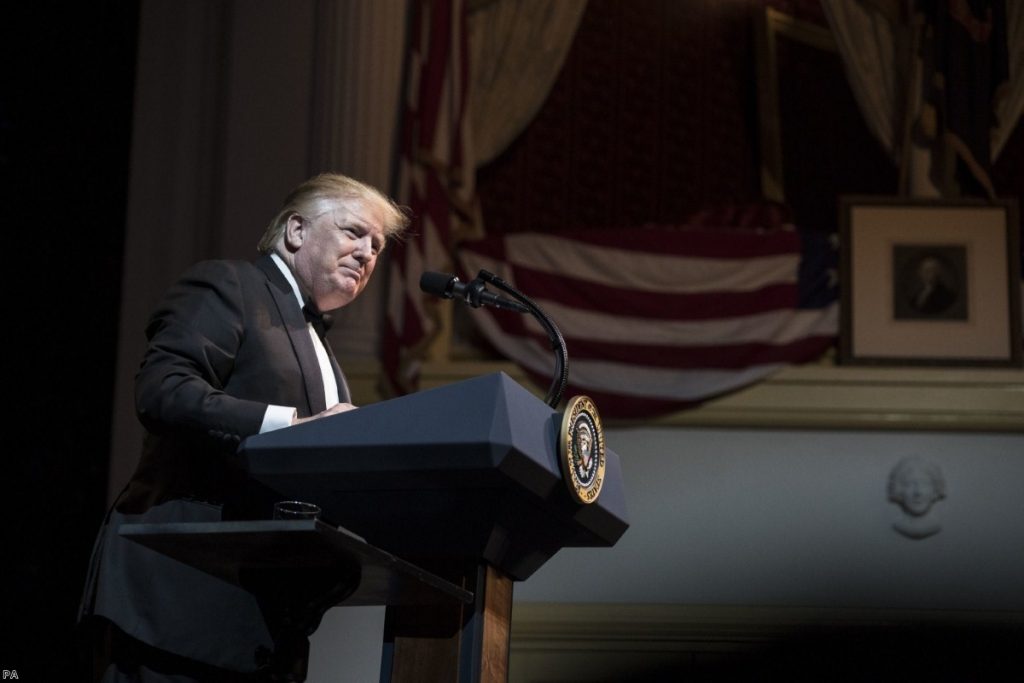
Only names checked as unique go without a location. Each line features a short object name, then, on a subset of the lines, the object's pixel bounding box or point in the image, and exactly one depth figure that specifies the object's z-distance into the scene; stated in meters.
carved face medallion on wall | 9.76
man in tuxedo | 4.18
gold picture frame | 10.20
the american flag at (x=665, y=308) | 10.24
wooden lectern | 3.63
